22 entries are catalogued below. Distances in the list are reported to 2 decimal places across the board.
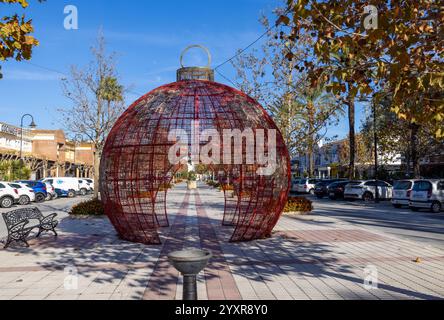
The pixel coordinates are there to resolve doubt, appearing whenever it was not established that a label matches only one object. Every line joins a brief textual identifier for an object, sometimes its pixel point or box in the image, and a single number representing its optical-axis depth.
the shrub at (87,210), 16.31
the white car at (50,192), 27.89
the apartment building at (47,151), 40.12
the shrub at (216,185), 47.64
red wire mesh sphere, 9.50
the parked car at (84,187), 35.57
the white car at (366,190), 26.56
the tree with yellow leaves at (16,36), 5.71
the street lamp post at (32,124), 37.25
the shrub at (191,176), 53.40
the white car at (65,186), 32.09
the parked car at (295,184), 38.91
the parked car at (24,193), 23.55
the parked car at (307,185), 37.94
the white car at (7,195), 22.45
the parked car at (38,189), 26.15
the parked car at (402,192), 20.81
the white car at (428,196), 18.92
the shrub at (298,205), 17.37
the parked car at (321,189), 32.06
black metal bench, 9.67
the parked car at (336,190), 29.08
